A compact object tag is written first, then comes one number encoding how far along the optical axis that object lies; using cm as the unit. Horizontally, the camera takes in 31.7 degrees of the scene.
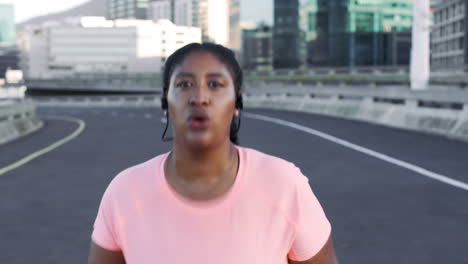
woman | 270
